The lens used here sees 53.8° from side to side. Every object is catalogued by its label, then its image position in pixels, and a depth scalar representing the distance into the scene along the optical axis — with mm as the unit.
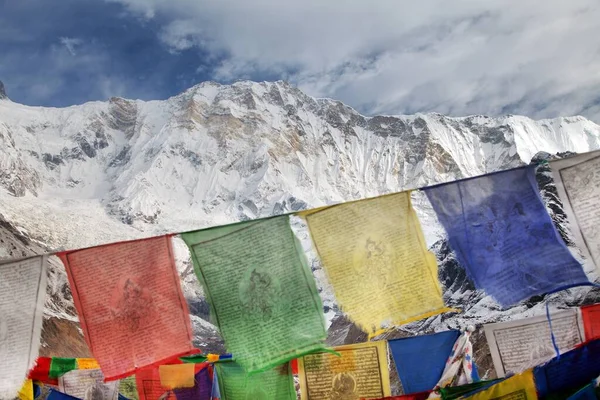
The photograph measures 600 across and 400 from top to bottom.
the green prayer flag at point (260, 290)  6027
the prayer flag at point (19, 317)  6523
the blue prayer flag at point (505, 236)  6000
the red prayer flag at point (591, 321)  7035
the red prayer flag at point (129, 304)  6379
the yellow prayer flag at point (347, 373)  7180
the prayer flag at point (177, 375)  8305
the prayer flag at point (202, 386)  8242
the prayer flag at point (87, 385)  8883
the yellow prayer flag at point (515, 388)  5609
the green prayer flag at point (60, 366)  8773
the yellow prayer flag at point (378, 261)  6074
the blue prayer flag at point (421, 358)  7297
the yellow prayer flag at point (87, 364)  8920
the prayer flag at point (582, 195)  5965
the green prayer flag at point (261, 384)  7371
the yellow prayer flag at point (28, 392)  8008
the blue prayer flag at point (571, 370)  5668
